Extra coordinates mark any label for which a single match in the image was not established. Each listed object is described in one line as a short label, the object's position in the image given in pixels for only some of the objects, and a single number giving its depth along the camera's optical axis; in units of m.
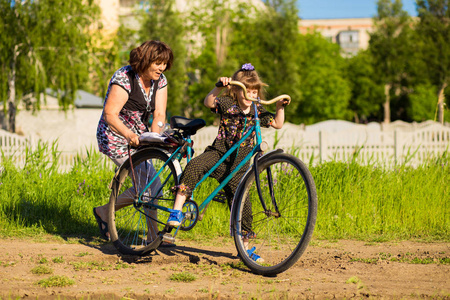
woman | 4.45
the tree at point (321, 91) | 44.38
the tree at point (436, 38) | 34.72
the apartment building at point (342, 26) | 89.88
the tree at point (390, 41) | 43.78
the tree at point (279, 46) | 34.06
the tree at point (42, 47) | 19.05
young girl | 4.18
